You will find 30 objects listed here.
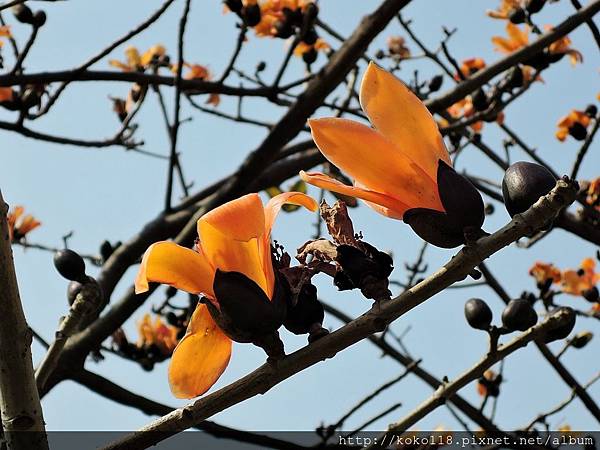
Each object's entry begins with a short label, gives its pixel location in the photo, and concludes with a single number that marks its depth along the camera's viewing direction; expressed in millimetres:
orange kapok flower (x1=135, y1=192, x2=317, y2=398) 1999
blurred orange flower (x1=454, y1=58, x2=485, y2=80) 8156
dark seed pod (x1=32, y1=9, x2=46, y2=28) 6160
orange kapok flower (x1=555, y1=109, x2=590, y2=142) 8141
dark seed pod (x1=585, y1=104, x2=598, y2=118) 7969
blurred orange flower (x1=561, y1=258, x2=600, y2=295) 8363
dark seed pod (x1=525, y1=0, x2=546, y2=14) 7316
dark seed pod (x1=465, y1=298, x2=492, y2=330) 3189
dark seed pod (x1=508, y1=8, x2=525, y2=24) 7434
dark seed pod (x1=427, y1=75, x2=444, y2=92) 7863
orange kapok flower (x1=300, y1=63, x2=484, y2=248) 2164
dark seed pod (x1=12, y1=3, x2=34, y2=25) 6344
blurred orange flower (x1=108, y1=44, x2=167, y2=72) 8562
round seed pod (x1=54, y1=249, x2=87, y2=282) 3102
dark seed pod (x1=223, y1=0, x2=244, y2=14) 7405
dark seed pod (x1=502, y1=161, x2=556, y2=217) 2023
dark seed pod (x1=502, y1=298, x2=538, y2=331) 3094
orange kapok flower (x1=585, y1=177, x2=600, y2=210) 6904
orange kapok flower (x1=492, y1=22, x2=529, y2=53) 8453
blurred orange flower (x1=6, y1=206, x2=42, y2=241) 8484
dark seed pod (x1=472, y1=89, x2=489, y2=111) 7066
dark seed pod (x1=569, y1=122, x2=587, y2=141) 8125
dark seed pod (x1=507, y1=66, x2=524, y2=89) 7098
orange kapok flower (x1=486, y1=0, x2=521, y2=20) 7926
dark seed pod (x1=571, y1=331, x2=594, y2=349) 5492
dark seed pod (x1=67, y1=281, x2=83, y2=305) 3197
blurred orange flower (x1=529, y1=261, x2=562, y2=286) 7965
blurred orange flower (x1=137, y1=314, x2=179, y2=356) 7461
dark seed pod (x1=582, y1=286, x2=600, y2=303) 7707
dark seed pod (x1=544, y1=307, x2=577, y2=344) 3018
